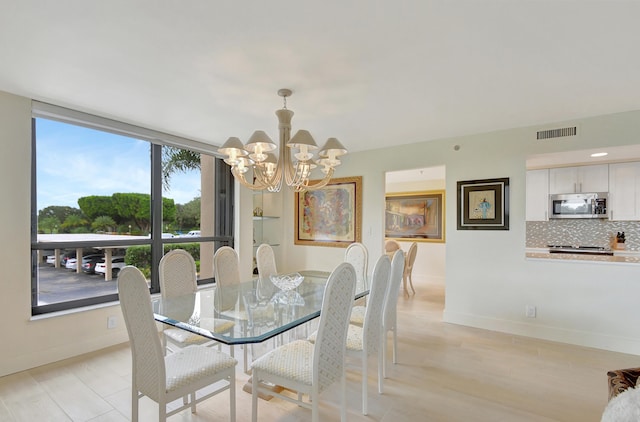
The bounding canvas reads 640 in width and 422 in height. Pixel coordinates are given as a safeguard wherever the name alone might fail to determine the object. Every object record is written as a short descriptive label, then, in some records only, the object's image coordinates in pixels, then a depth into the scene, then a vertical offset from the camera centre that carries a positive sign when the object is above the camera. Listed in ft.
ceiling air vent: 10.26 +2.76
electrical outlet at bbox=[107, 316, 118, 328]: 10.06 -3.77
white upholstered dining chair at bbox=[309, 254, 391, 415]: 6.64 -2.80
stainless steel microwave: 13.99 +0.29
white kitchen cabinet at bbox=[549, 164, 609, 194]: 14.10 +1.57
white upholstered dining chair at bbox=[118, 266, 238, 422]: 4.84 -2.63
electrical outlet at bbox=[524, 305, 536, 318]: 10.92 -3.68
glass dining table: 5.68 -2.33
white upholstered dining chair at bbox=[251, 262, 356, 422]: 5.21 -2.88
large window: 9.30 +0.26
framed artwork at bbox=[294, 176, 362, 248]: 15.21 -0.17
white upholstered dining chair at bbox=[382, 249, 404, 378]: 7.89 -2.54
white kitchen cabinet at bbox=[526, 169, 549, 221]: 15.37 +0.85
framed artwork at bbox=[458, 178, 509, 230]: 11.42 +0.27
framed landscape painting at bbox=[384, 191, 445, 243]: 21.50 -0.38
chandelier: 7.51 +1.51
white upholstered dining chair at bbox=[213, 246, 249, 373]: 6.84 -2.35
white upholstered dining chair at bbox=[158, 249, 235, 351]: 7.47 -2.01
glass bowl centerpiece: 8.46 -2.05
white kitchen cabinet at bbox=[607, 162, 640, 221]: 13.41 +0.88
